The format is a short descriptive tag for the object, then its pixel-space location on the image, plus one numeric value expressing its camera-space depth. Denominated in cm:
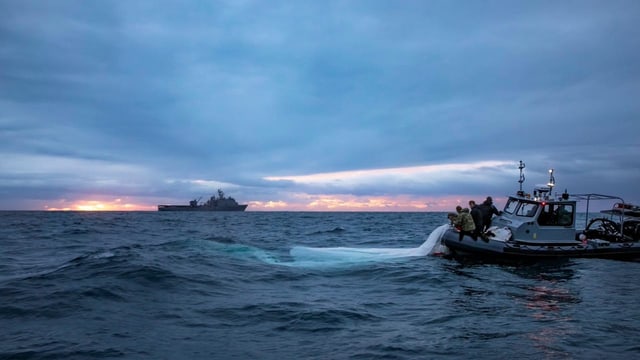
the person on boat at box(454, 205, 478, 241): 2109
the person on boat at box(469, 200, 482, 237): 2112
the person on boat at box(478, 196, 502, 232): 2199
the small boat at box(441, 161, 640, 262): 2036
